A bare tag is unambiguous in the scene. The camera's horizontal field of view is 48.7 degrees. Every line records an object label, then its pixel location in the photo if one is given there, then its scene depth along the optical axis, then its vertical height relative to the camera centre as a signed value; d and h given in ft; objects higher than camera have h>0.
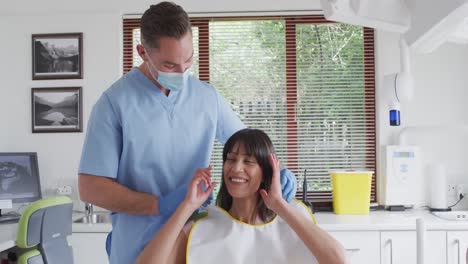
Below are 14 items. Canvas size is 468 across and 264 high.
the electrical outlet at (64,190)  11.55 -1.23
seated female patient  5.12 -0.95
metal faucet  11.39 -1.66
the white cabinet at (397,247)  9.54 -2.08
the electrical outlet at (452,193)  11.41 -1.29
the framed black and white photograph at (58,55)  11.66 +1.80
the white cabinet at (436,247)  9.50 -2.08
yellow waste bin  10.77 -1.18
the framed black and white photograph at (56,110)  11.64 +0.56
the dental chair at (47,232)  9.19 -1.79
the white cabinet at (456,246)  9.48 -2.05
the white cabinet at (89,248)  10.07 -2.21
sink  11.07 -1.83
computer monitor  11.15 -0.92
